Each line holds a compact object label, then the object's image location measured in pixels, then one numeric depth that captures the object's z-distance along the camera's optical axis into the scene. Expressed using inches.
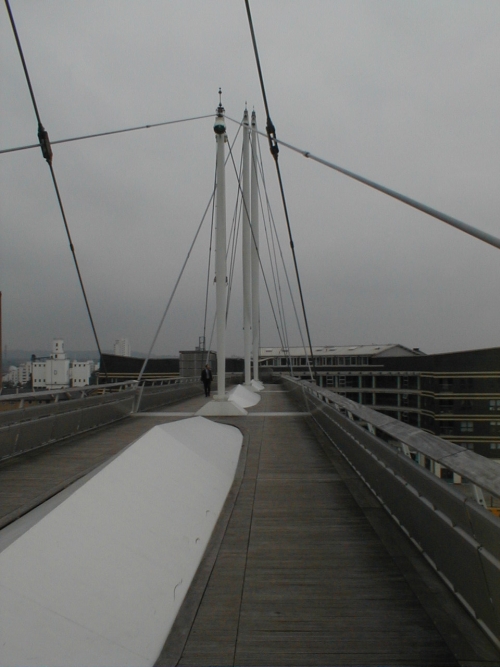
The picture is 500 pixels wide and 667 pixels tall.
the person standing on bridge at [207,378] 942.4
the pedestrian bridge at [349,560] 118.9
